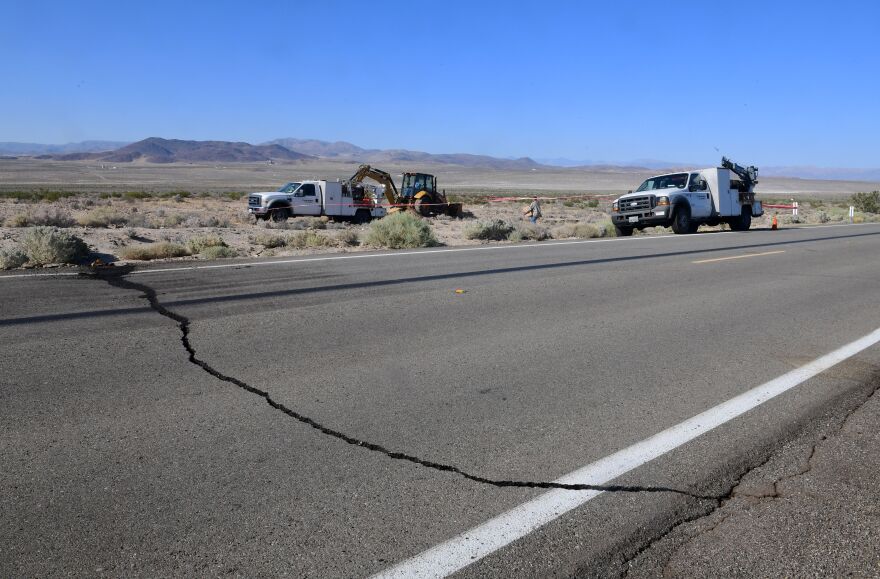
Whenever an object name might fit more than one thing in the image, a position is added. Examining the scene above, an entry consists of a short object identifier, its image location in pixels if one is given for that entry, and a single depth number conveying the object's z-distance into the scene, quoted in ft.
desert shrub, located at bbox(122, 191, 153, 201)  194.70
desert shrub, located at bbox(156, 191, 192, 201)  188.68
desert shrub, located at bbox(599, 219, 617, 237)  88.77
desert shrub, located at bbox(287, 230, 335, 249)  65.46
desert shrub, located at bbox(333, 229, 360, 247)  68.69
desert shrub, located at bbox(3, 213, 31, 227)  75.51
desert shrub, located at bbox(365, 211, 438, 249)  64.34
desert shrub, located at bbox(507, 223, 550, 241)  78.43
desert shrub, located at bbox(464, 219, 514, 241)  78.07
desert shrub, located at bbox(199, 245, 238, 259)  52.06
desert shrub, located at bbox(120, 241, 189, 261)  50.60
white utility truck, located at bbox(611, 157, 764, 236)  82.84
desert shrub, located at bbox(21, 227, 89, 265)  43.01
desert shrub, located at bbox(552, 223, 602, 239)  86.63
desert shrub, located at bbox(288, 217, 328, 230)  93.25
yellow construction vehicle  120.98
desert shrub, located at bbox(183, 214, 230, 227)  89.97
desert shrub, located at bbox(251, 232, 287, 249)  64.39
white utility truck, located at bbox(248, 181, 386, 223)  106.93
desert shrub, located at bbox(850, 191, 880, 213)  178.50
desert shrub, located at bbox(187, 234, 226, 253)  54.95
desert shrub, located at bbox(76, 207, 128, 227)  81.76
